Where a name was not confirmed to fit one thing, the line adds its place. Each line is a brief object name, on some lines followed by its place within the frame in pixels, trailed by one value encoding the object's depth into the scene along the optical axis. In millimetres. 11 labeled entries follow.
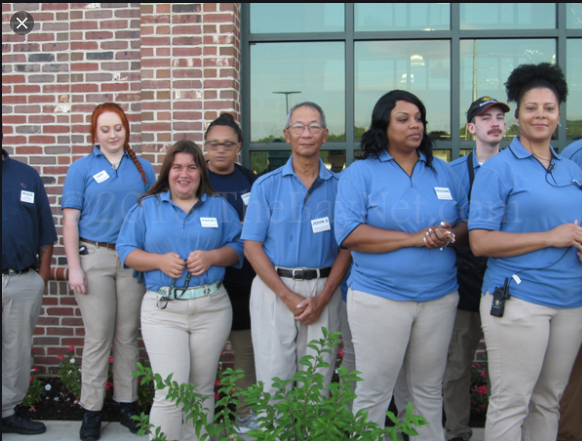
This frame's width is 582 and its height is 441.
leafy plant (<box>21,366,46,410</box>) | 4055
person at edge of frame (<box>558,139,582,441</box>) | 3104
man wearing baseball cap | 3285
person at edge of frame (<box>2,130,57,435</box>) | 3512
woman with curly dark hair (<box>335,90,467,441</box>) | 2678
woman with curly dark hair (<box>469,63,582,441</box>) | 2527
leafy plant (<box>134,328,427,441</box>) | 1828
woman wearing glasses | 3516
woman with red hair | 3439
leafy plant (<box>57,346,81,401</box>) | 4078
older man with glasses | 2955
